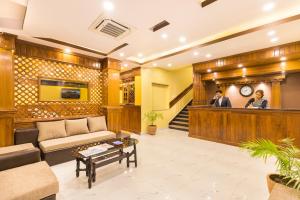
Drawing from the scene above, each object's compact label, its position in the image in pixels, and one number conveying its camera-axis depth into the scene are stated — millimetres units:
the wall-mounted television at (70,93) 4379
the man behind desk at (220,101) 5270
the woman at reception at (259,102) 4693
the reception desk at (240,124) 3697
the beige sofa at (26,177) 1586
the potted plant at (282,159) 1513
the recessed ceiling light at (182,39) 3642
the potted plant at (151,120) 5984
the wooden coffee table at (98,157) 2429
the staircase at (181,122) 6926
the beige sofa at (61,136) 3222
